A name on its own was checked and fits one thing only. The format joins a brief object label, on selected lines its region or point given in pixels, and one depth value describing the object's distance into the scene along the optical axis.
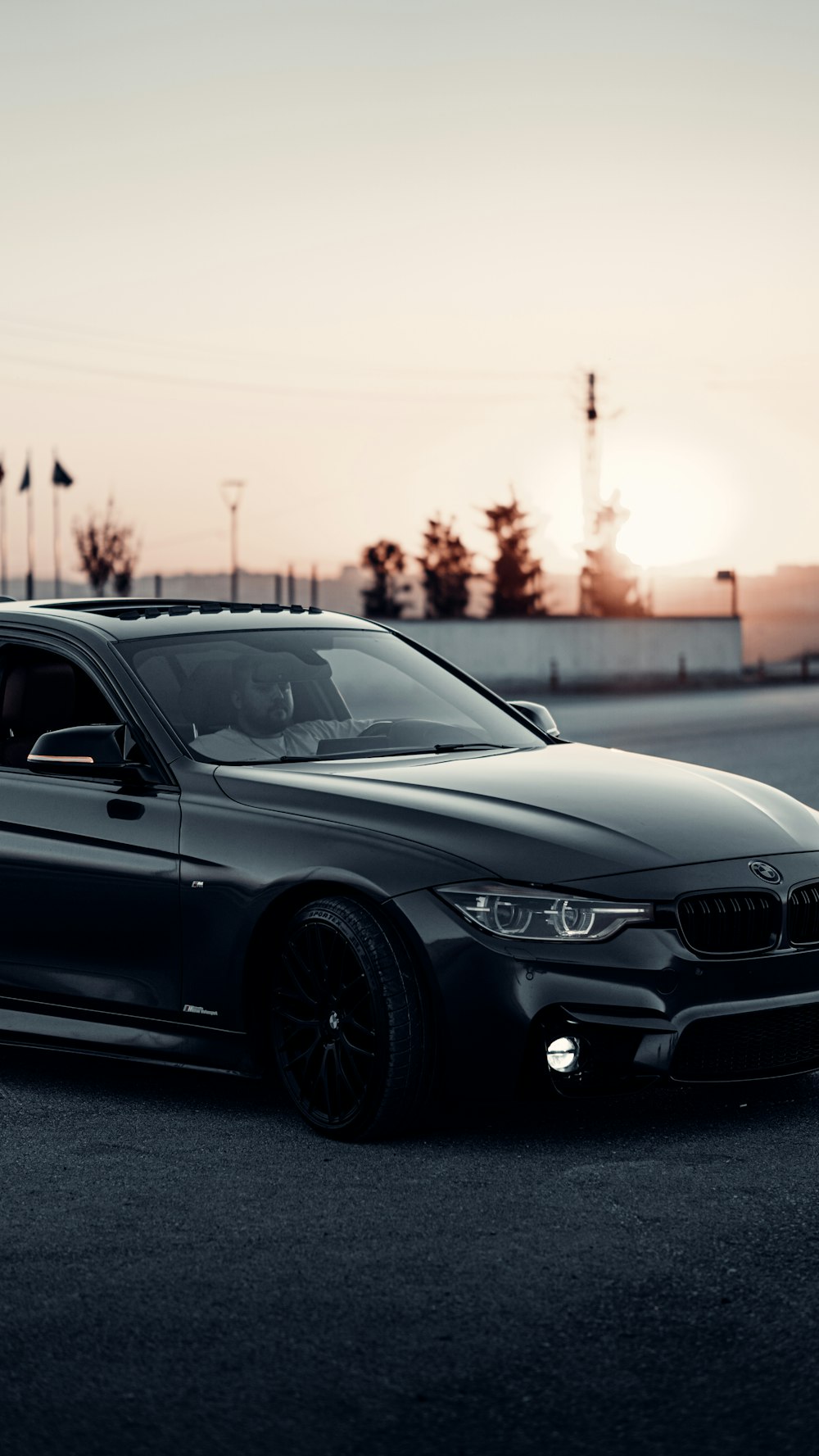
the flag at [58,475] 80.56
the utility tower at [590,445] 69.12
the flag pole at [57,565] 82.41
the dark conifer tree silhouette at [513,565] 127.00
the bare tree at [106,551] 106.75
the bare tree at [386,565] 142.62
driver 6.17
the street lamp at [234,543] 71.56
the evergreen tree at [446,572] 134.46
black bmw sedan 5.17
